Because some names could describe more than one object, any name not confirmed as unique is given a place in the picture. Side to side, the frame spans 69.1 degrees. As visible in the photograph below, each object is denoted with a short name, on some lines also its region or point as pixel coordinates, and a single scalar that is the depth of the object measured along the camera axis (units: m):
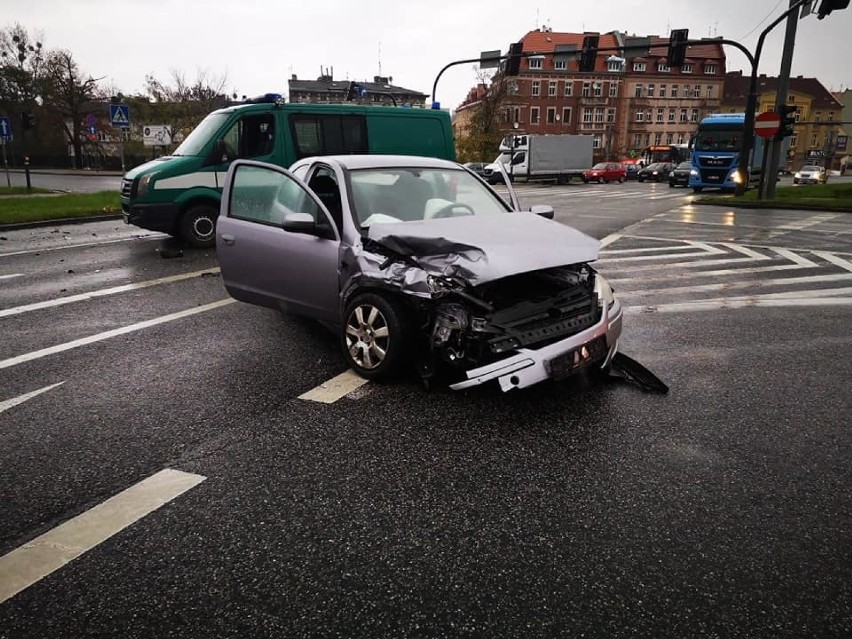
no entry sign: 19.61
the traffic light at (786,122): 19.69
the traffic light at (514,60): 27.58
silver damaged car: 3.80
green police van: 10.59
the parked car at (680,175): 37.47
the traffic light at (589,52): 25.55
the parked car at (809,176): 45.88
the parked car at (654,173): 47.59
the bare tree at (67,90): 52.38
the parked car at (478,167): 41.64
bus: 59.81
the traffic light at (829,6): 15.03
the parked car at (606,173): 45.53
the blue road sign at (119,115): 21.11
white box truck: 43.41
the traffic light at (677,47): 23.77
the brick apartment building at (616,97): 87.44
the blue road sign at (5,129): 24.25
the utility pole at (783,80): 19.44
